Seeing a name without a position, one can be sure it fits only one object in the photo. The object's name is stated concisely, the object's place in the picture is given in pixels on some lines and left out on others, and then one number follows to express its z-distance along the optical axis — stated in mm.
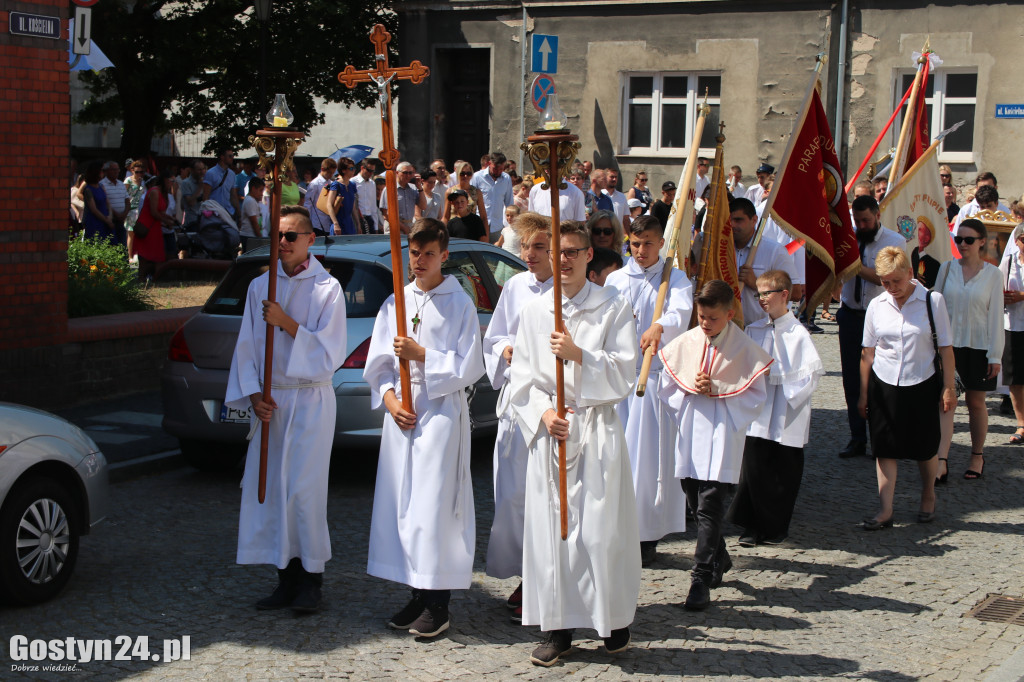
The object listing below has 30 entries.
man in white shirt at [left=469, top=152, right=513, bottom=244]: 16766
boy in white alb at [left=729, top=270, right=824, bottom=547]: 6949
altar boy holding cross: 5395
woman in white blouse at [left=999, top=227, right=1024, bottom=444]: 10086
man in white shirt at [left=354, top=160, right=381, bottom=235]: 17281
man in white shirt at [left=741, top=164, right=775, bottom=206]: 20297
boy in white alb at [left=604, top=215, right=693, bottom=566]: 6574
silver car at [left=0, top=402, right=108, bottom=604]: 5539
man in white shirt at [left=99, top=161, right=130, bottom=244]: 18281
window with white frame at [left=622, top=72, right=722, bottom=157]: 24609
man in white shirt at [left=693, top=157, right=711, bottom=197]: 21219
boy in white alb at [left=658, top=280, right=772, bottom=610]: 5945
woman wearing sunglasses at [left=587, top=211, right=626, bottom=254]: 7730
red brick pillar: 9953
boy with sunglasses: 5684
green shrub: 11891
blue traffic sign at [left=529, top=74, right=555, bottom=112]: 14016
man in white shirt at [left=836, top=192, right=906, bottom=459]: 9266
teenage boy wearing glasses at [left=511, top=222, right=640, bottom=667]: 5039
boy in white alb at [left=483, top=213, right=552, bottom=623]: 5754
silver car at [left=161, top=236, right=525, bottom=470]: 7777
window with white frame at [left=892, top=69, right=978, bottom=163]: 22344
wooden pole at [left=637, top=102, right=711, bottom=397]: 6535
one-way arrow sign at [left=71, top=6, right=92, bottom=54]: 10961
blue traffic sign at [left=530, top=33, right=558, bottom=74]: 16297
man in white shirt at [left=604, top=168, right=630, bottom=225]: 19594
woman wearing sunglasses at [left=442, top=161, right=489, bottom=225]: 14172
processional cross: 5383
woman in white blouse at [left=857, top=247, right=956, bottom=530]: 7469
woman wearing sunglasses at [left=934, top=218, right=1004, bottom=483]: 8930
